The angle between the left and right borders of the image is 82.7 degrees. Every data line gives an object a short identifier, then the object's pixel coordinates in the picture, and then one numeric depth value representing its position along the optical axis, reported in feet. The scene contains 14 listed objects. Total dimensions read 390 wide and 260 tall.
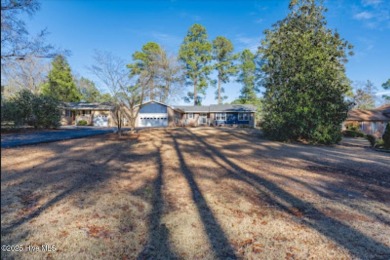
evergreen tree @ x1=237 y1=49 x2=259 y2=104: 153.28
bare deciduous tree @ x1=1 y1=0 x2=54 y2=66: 30.56
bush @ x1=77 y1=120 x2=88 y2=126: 104.58
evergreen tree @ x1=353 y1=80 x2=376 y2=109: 147.64
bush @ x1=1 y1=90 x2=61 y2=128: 54.60
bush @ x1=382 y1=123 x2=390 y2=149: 45.29
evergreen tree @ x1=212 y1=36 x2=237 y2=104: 152.87
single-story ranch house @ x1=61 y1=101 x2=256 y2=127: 108.88
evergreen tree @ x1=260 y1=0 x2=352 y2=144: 49.21
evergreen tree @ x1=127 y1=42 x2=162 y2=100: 127.44
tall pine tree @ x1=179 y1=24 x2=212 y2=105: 146.92
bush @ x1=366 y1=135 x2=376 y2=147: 49.27
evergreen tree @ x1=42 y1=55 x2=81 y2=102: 119.85
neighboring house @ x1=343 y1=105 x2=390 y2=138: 97.02
